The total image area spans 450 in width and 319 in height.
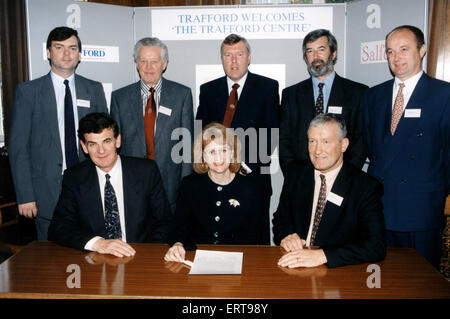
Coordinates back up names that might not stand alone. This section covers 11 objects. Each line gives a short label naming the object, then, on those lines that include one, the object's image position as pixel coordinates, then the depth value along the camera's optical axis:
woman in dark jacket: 2.60
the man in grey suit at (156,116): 3.66
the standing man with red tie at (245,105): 3.57
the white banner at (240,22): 4.36
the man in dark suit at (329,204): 2.21
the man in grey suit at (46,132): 3.38
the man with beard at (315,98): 3.39
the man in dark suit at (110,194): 2.62
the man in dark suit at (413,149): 2.90
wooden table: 1.69
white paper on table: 1.91
